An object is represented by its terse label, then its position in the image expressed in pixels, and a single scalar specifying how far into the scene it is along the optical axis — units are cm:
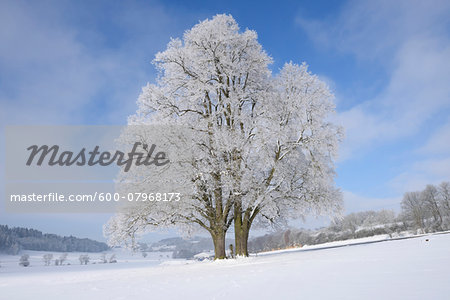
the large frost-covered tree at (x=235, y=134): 1436
